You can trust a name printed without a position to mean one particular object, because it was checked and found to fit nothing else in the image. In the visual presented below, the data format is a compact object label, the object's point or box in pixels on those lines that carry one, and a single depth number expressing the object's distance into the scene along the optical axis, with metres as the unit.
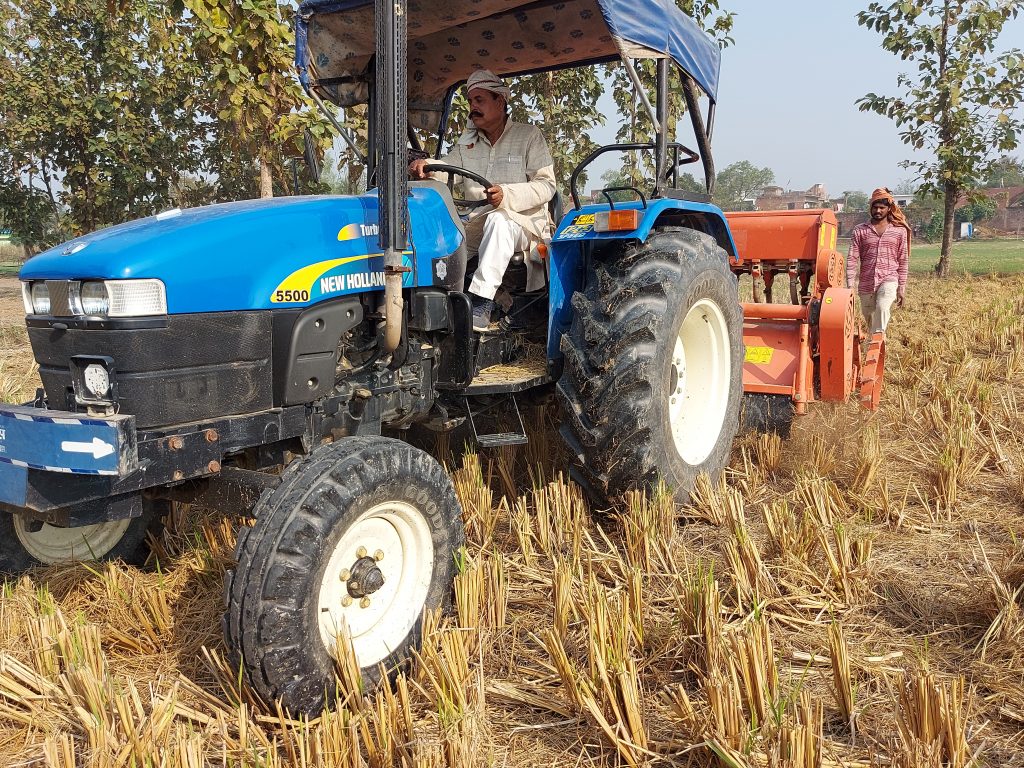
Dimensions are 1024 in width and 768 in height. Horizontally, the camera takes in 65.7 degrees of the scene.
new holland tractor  2.17
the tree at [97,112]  12.91
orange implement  4.55
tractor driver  3.34
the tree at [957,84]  13.22
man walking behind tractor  6.66
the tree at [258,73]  6.26
